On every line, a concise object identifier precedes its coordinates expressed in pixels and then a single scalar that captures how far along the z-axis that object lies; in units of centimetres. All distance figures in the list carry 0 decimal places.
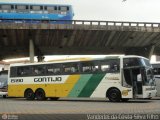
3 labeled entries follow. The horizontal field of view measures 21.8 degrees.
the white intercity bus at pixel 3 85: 3155
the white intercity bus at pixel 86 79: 2281
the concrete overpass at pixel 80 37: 4650
